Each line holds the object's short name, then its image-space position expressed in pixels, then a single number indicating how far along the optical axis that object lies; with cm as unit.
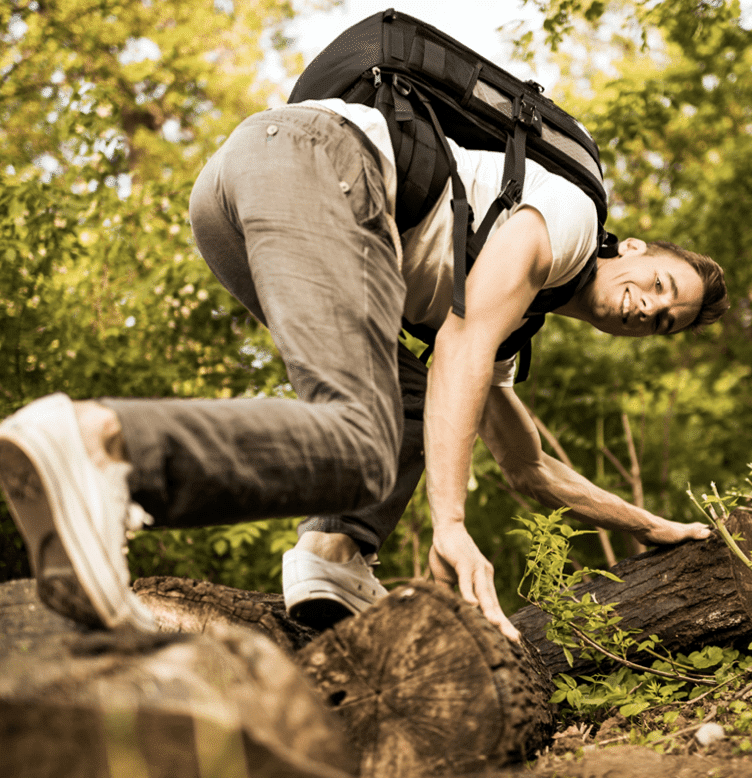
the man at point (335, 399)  123
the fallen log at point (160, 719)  102
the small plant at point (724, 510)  237
